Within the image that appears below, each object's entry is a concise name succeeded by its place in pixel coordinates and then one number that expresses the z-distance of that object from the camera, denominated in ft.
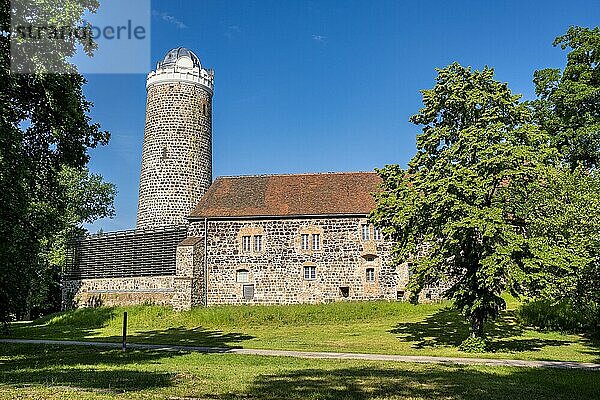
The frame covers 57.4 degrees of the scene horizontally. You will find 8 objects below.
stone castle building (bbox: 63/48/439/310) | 123.85
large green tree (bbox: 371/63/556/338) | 65.57
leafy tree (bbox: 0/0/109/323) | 48.60
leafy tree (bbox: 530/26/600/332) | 65.87
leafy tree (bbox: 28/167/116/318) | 142.20
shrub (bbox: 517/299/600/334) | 85.05
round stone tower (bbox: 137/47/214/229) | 154.92
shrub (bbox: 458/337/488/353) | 69.97
